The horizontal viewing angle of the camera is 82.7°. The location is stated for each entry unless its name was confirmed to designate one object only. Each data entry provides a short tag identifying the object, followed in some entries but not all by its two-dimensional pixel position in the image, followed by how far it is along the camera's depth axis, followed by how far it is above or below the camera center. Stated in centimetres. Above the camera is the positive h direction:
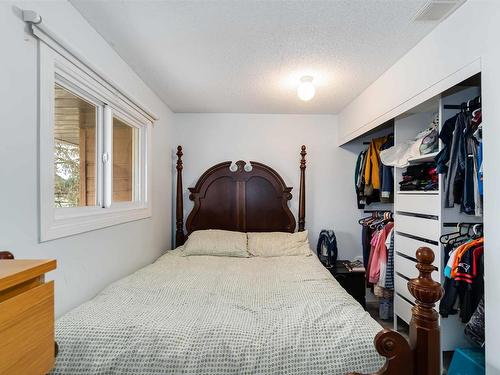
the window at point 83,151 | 133 +24
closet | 162 -8
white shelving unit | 190 -23
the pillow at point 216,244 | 276 -55
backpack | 324 -69
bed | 108 -61
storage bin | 161 -102
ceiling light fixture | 230 +81
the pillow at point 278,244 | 281 -56
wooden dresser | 52 -26
